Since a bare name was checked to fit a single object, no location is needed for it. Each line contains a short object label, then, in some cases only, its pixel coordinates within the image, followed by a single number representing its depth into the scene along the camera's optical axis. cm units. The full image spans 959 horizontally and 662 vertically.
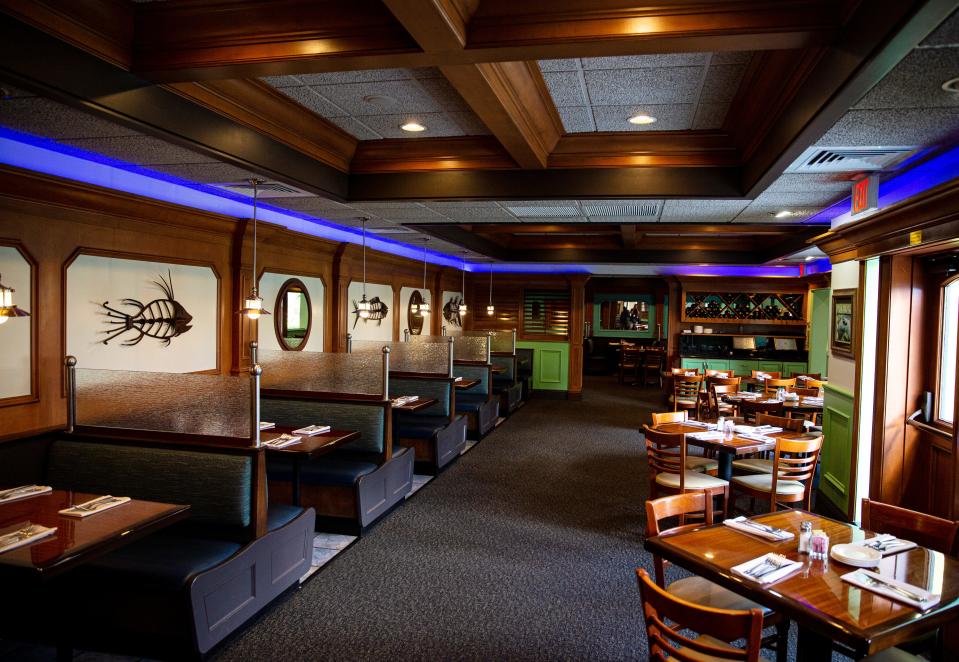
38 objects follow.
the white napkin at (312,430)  457
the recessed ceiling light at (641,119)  414
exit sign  444
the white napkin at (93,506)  288
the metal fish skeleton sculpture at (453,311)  1260
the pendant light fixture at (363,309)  748
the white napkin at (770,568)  242
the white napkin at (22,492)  308
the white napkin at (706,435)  500
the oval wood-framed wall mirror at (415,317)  1080
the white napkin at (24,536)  249
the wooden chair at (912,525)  288
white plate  256
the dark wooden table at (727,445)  478
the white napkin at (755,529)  287
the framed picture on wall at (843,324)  554
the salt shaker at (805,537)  269
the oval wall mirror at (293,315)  701
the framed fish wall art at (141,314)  458
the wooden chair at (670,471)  476
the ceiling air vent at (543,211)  617
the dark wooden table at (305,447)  401
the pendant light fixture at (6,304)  311
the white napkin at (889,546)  272
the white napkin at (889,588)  223
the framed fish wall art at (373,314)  866
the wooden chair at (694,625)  196
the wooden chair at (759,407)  648
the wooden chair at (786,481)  458
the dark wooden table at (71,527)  237
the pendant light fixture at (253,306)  520
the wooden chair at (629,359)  1577
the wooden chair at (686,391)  938
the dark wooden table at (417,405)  601
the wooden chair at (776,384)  894
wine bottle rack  1320
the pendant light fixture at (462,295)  1151
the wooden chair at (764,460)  535
